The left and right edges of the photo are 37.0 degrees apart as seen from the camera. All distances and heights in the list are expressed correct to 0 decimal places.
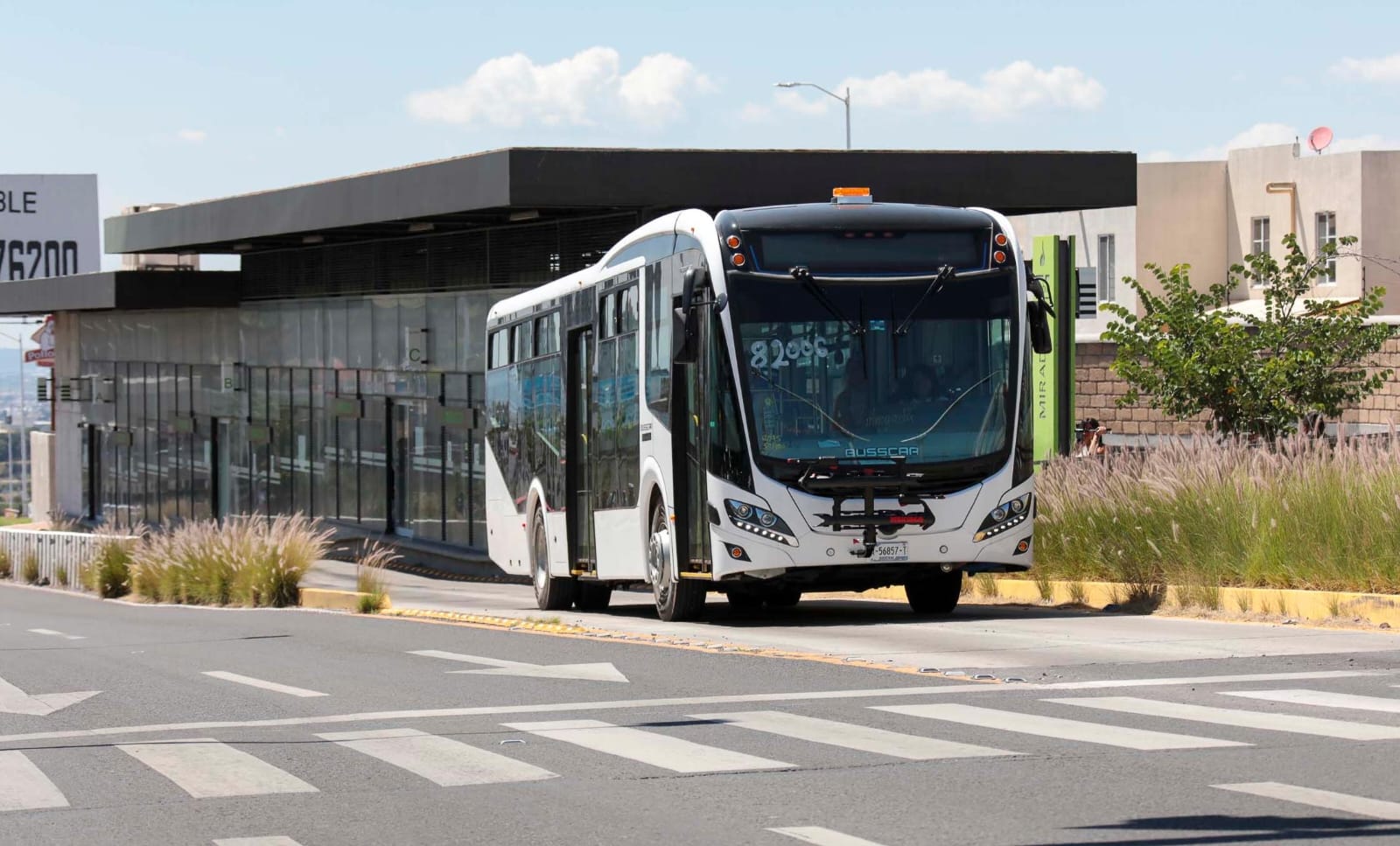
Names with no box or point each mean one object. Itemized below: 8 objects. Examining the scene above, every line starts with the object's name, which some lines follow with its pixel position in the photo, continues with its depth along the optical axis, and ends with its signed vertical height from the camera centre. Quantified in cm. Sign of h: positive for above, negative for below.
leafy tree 2641 +77
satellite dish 6269 +828
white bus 1673 +19
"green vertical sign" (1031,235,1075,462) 2539 +63
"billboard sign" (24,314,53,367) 6762 +279
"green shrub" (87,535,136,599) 3331 -223
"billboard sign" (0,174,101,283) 8750 +875
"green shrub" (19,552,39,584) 4181 -277
